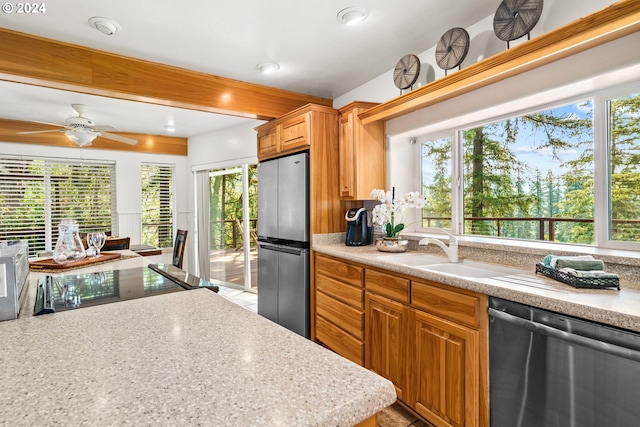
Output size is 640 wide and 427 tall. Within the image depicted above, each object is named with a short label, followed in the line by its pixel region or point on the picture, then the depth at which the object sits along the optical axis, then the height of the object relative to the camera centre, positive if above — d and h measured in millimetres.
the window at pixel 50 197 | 4586 +227
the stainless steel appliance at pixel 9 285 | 957 -209
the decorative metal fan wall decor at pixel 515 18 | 1794 +1038
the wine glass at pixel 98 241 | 2123 -175
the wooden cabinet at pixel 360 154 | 2941 +490
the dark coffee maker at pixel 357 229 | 2967 -169
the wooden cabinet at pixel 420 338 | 1617 -742
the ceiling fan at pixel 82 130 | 3564 +875
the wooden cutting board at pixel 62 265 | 1801 -275
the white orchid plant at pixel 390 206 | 2541 +25
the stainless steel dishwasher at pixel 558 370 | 1138 -615
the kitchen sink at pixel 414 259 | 2288 -349
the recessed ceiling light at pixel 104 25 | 2184 +1231
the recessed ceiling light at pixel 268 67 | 2885 +1237
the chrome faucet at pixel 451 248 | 2271 -261
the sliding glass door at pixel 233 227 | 5043 -240
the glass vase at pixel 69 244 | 1904 -178
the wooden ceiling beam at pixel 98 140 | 4512 +1082
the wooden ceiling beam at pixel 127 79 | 2355 +1077
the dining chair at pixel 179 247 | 3930 -416
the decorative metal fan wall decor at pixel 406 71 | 2553 +1059
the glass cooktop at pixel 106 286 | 1165 -302
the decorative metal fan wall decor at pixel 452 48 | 2181 +1056
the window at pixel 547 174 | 1817 +257
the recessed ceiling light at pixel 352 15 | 2131 +1244
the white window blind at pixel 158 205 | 5680 +121
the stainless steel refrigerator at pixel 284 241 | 3068 -298
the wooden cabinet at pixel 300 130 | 3023 +753
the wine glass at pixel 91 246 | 2074 -205
